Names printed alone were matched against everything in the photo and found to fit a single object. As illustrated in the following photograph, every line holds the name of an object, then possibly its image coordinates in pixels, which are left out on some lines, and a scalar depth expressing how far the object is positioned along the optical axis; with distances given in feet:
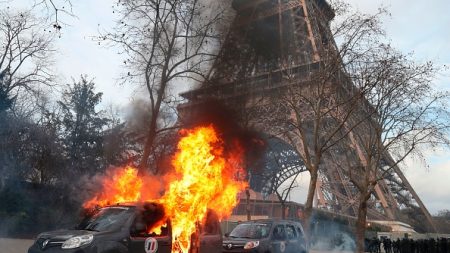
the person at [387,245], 96.43
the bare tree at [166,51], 53.31
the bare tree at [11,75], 78.74
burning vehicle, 23.82
